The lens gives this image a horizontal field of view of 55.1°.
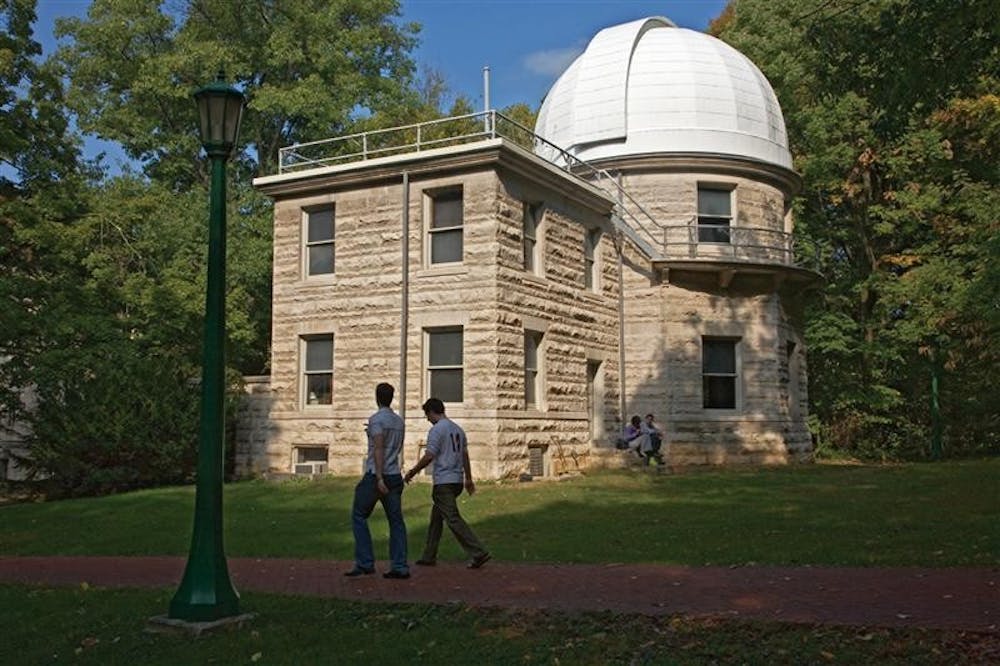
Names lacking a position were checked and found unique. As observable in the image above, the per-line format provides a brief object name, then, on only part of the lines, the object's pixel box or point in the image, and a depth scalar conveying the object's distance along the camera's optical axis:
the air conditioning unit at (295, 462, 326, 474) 22.17
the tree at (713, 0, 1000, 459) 29.59
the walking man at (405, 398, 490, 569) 10.25
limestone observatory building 21.14
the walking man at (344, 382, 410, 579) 9.49
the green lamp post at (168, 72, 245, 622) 7.44
